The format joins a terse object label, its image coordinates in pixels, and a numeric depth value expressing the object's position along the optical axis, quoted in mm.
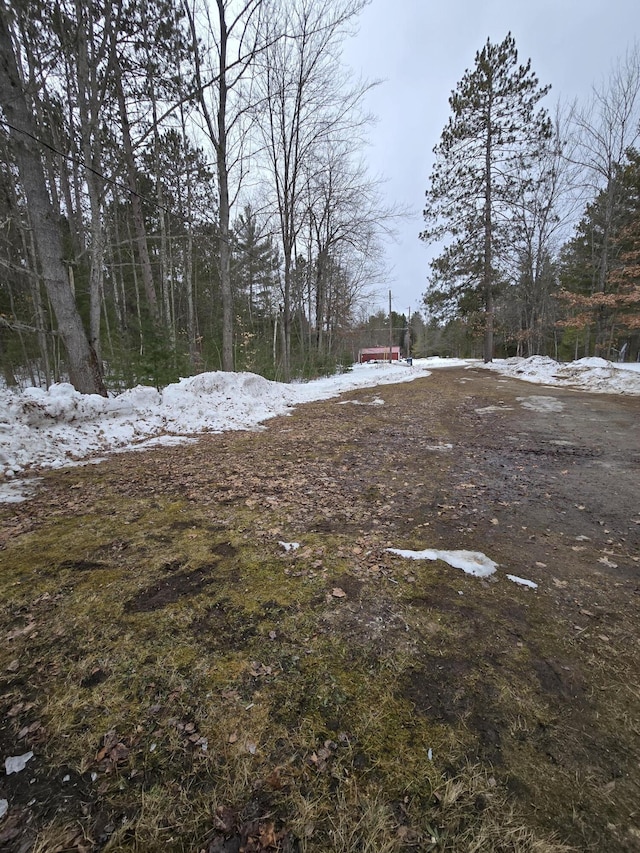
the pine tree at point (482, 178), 17953
